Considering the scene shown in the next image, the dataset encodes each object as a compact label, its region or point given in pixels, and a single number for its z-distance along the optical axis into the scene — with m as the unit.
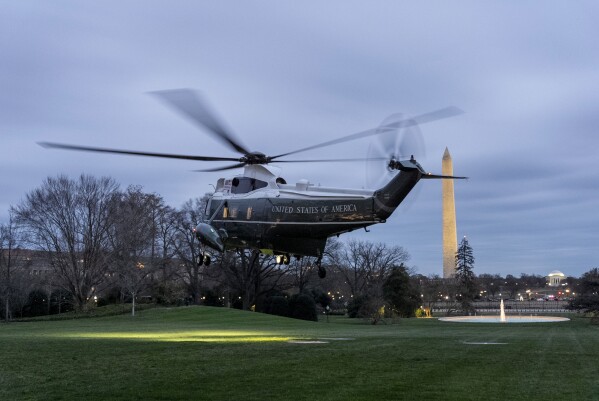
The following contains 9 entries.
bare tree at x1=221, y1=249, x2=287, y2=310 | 69.94
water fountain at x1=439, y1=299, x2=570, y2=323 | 62.41
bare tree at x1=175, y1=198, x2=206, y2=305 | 68.94
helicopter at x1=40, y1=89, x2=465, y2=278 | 22.05
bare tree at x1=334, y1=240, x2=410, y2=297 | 96.62
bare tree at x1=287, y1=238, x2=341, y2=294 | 79.25
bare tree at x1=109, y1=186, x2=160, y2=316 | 60.00
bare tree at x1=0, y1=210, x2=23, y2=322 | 60.47
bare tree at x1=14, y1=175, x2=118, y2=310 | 61.22
